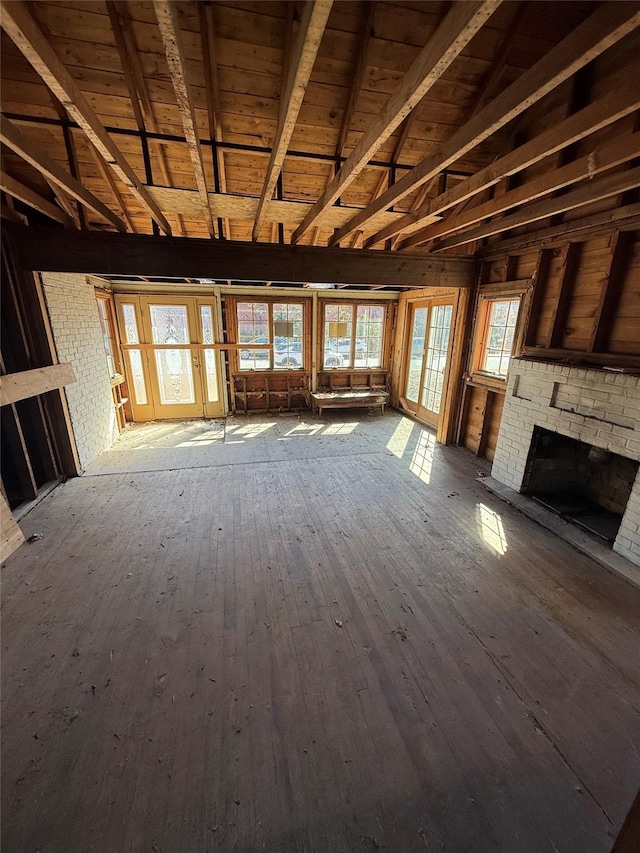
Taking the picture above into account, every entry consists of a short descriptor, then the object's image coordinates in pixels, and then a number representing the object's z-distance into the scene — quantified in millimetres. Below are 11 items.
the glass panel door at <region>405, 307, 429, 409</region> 6676
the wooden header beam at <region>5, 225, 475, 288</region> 3453
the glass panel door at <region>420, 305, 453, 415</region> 5955
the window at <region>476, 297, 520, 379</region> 4383
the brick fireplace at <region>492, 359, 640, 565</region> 2875
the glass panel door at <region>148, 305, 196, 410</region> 6383
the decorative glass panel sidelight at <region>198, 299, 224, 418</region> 6582
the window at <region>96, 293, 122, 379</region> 5707
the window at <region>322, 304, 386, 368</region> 7324
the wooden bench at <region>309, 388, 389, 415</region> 7004
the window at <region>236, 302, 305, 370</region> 6871
